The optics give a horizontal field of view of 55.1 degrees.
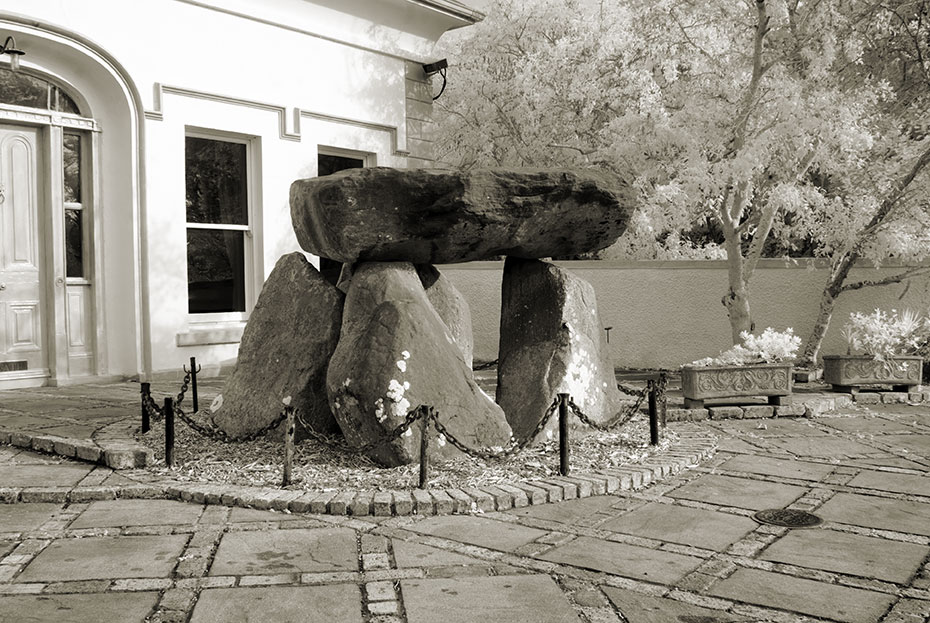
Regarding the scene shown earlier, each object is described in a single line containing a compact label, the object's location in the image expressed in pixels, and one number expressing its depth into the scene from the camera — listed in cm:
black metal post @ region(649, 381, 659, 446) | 659
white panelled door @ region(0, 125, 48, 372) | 937
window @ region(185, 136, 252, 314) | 1084
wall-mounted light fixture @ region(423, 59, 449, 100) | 1307
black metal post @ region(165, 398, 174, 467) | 573
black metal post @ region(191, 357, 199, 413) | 782
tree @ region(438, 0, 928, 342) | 977
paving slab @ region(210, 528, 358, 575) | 402
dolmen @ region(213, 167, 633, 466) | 587
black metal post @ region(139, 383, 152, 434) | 650
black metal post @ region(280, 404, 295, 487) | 537
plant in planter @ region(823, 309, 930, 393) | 972
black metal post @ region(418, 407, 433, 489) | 525
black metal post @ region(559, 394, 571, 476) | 566
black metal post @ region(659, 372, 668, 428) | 716
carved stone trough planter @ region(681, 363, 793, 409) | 865
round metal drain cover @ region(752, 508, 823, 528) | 479
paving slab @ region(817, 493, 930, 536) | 477
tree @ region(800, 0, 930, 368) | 1025
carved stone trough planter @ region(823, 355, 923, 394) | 972
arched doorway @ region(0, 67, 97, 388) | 938
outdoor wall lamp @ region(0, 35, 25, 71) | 894
